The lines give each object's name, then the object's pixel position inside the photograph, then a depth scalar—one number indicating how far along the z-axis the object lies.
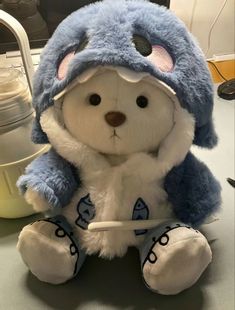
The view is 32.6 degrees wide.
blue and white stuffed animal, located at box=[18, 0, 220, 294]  0.35
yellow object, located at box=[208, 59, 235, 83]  0.88
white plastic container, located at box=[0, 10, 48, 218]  0.44
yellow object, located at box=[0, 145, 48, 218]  0.46
